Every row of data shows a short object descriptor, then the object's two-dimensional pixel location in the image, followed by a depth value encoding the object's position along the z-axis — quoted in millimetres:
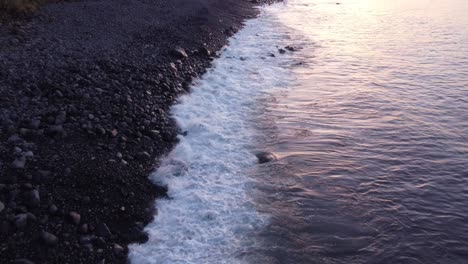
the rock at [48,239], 6308
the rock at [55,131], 8738
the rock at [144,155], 9352
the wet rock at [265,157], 10266
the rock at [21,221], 6371
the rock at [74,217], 6883
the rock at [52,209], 6852
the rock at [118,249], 6733
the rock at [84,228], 6801
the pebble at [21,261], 5859
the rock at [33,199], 6844
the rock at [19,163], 7480
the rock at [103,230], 6930
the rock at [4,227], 6223
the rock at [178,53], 16316
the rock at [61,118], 9203
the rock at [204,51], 18570
